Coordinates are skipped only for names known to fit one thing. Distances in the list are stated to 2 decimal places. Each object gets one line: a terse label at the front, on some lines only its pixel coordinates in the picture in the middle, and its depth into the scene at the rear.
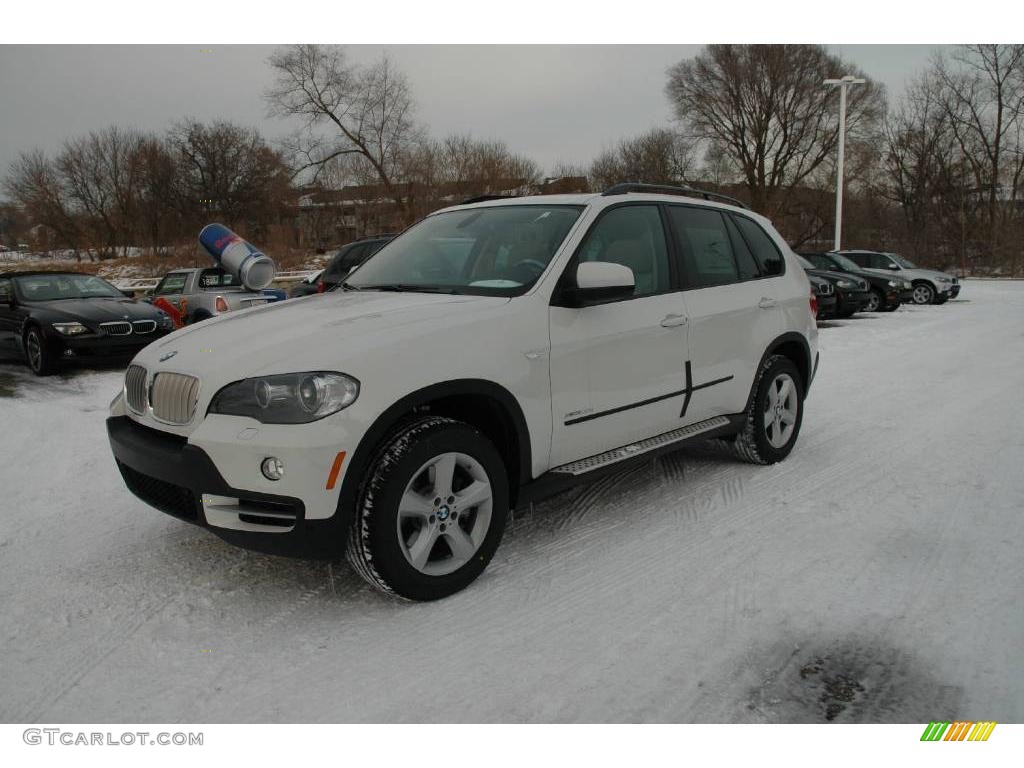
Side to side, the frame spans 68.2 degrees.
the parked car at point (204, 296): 11.45
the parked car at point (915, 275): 19.95
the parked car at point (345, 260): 10.89
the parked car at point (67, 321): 9.29
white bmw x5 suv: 2.83
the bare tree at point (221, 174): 37.81
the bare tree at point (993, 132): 35.03
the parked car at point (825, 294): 15.91
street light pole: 27.41
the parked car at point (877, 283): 17.92
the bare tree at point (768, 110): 35.69
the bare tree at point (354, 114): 29.92
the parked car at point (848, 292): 16.22
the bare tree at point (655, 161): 36.69
